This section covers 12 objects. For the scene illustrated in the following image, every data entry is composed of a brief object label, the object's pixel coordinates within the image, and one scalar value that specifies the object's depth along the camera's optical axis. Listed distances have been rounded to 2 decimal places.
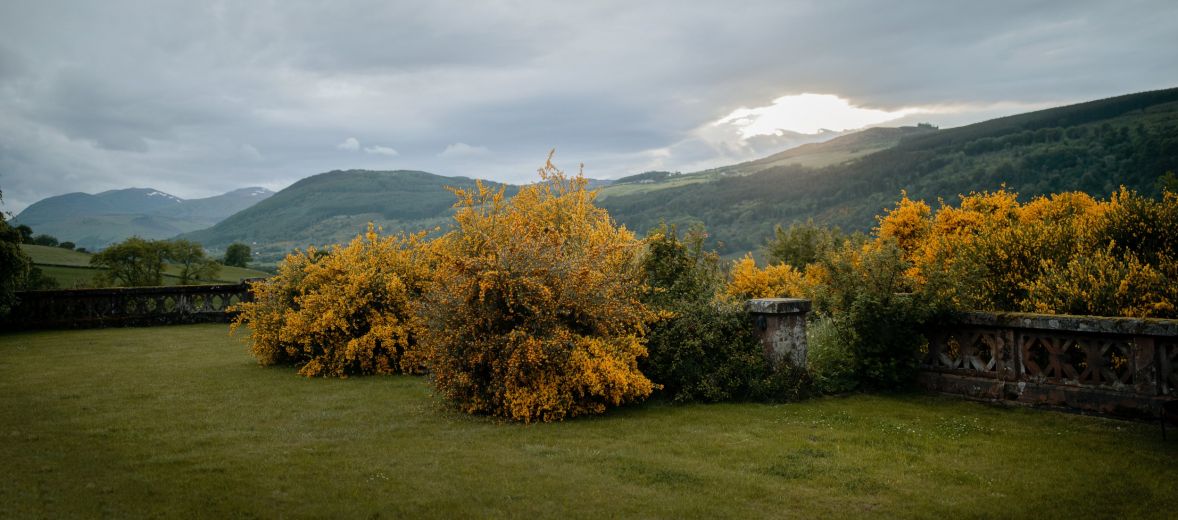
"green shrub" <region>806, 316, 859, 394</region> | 10.44
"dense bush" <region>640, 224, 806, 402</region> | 9.96
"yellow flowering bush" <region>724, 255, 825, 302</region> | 23.28
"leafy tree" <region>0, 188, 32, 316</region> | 19.06
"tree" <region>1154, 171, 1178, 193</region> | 46.83
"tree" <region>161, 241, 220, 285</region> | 47.00
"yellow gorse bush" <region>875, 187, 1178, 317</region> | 9.38
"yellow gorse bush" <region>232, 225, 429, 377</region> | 12.95
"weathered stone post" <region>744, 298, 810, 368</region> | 10.11
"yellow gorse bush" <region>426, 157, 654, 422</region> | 8.93
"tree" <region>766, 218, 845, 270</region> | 36.94
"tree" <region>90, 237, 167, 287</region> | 41.44
